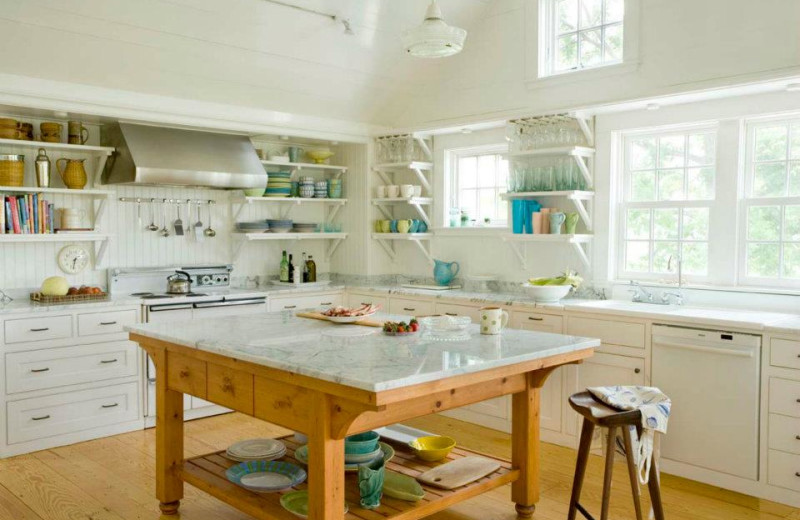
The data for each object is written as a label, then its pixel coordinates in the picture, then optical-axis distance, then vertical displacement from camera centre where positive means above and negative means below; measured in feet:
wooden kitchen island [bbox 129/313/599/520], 8.75 -2.06
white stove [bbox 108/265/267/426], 17.12 -1.63
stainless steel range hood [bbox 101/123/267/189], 16.96 +1.90
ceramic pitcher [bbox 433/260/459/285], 20.10 -1.01
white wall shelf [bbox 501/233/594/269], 16.62 -0.10
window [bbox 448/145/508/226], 19.74 +1.53
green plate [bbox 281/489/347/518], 9.96 -3.87
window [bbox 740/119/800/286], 14.33 +0.67
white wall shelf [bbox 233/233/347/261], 20.16 -0.06
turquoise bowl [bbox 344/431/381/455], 11.34 -3.40
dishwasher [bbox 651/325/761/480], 12.85 -2.96
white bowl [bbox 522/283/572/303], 16.12 -1.27
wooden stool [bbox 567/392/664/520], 9.85 -2.80
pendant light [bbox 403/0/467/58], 10.70 +3.03
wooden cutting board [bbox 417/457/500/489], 10.98 -3.82
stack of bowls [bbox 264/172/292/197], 20.65 +1.45
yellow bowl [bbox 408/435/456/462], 11.98 -3.71
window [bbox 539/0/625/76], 16.75 +4.96
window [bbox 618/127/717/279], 15.65 +0.83
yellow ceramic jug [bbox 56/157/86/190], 16.92 +1.42
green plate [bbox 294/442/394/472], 11.78 -3.68
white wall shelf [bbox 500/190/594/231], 16.51 +0.93
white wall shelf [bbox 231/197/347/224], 20.42 +0.99
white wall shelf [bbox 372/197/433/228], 20.51 +0.98
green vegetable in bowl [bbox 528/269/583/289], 16.53 -1.04
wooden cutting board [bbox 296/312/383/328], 12.26 -1.51
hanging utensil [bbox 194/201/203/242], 19.96 +0.14
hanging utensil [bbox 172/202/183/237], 19.45 +0.19
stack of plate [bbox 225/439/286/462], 12.03 -3.73
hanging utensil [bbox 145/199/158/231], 19.10 +0.40
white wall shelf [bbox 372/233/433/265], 20.70 -0.13
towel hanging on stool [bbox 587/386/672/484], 9.88 -2.42
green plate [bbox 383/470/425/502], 10.19 -3.72
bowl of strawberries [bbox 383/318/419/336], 11.33 -1.50
